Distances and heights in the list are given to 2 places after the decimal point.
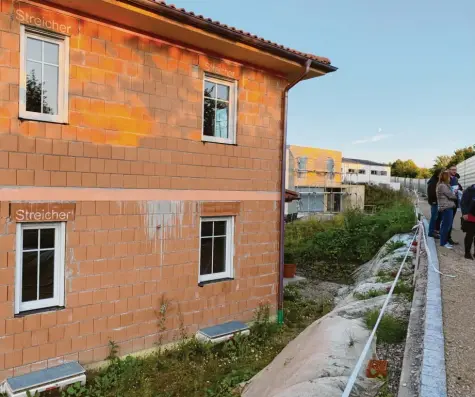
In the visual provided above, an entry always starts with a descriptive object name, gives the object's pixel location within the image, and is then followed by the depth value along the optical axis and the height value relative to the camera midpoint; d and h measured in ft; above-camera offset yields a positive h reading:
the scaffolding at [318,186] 101.76 +2.51
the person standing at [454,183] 32.44 +1.51
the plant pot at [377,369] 12.35 -5.23
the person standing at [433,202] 34.07 -0.35
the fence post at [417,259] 22.53 -3.53
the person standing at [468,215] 27.78 -1.16
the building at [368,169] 205.46 +14.61
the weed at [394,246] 38.83 -4.71
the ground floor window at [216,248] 27.25 -3.73
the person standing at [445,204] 30.22 -0.42
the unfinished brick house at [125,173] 19.39 +1.02
